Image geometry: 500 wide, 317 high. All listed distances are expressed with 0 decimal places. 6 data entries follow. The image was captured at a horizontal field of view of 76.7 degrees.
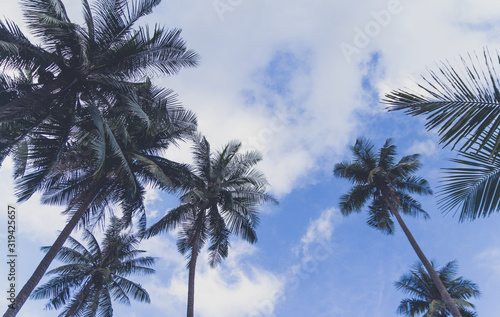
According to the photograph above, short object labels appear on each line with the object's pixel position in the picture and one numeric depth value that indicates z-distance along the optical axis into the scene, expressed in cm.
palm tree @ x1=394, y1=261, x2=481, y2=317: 2205
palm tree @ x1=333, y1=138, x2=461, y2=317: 2111
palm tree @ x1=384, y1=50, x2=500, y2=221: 330
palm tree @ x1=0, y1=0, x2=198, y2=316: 1015
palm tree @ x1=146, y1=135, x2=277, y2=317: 1752
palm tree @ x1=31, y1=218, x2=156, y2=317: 1992
